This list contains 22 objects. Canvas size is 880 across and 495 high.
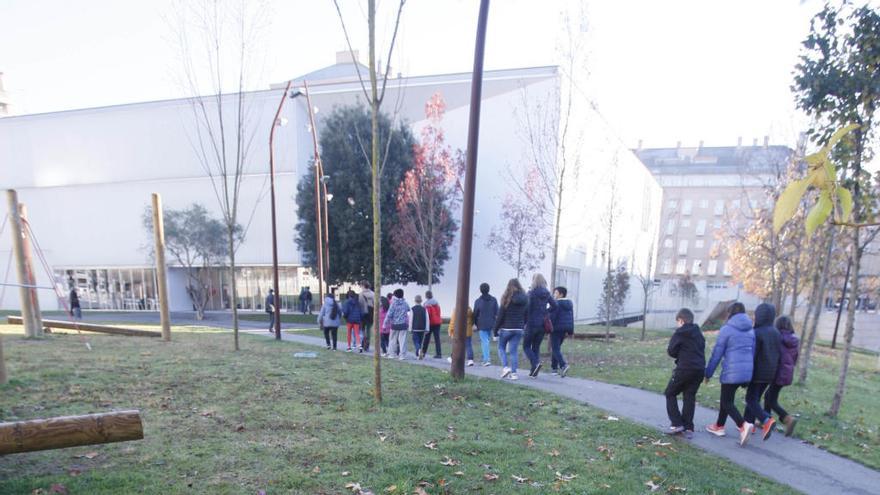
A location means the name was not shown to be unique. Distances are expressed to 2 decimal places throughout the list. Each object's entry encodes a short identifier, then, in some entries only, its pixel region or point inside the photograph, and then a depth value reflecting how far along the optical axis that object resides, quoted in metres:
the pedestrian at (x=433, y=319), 11.88
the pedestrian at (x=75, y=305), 23.12
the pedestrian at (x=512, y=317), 8.81
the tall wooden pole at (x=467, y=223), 8.20
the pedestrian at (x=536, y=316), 8.96
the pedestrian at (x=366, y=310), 13.24
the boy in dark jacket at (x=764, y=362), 6.08
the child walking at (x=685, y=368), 5.83
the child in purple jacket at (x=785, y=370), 6.38
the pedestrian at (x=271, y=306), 19.42
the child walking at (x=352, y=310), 12.98
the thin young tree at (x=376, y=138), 6.41
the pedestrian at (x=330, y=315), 13.34
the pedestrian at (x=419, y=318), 11.75
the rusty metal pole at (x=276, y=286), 15.26
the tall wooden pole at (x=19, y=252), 11.59
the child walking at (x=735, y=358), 5.90
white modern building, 27.61
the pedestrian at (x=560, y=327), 9.62
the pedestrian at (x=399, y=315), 11.45
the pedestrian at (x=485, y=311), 10.05
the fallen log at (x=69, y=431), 3.65
